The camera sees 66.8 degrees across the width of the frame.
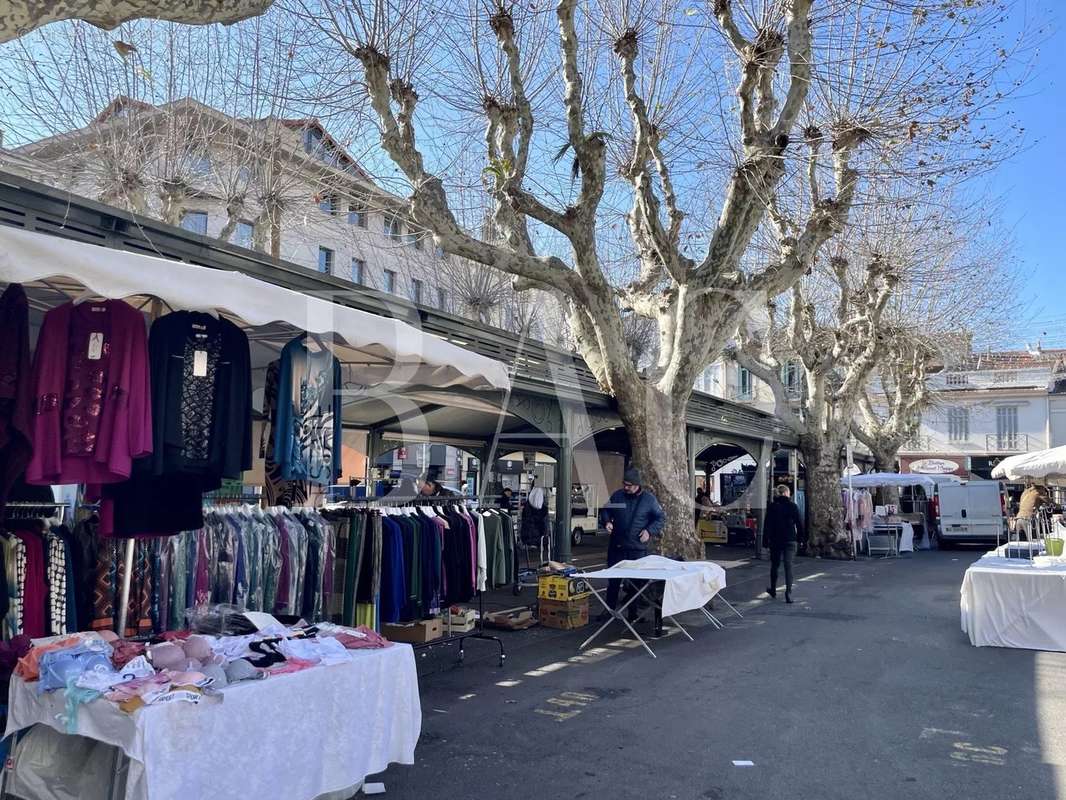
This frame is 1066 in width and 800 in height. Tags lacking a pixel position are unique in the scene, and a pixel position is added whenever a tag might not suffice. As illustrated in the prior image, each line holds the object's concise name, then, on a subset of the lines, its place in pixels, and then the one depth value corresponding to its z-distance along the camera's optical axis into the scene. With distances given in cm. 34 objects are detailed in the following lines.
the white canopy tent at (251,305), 343
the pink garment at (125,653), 362
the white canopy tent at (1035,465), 1220
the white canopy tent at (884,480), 2223
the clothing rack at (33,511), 471
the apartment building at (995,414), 4400
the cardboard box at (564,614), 961
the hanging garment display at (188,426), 431
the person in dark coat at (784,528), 1167
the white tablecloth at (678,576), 786
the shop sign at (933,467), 3716
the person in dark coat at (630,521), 953
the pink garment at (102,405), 383
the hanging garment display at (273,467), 570
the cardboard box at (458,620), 852
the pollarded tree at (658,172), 950
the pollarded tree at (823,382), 1891
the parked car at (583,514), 2361
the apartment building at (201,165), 1250
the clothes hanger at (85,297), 401
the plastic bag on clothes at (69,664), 345
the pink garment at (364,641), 431
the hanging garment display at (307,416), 521
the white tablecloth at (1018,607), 841
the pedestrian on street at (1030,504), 1490
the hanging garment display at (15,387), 373
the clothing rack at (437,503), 691
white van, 2289
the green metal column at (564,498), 1224
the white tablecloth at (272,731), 319
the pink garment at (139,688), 326
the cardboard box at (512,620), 938
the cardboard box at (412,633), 788
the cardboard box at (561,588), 965
